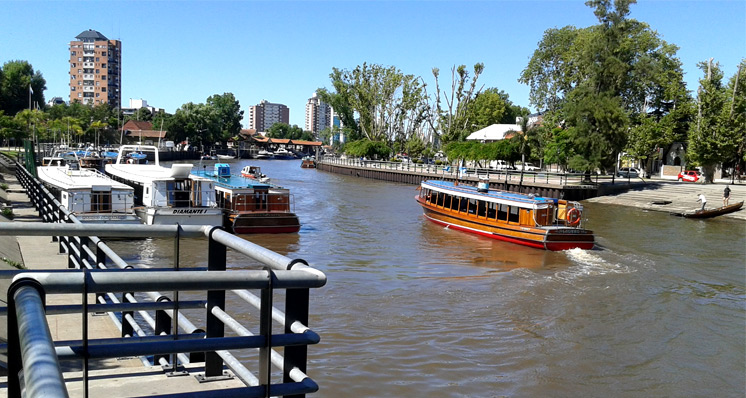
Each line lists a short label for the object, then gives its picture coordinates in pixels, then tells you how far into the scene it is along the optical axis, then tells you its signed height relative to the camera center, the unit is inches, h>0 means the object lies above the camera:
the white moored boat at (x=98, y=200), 895.7 -97.2
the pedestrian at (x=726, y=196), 1574.9 -83.4
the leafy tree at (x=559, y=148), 2273.6 +26.3
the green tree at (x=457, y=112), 3198.8 +204.9
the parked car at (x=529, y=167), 2703.2 -58.7
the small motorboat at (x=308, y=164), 4178.2 -132.6
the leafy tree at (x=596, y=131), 2048.5 +86.7
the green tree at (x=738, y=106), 1967.3 +178.4
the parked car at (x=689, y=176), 2181.2 -51.0
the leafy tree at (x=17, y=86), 3936.3 +287.4
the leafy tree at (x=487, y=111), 4365.2 +293.1
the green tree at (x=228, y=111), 6270.2 +293.3
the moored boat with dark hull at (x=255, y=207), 1071.6 -117.4
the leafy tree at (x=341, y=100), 4037.9 +298.0
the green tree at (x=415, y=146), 3814.0 +16.2
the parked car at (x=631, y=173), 2432.3 -59.3
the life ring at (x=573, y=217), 1079.0 -104.3
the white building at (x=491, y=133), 3559.3 +109.2
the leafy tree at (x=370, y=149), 3587.6 -15.3
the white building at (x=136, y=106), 7314.0 +372.2
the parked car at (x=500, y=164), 3063.7 -56.3
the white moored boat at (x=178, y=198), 969.5 -98.1
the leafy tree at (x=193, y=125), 5059.1 +114.3
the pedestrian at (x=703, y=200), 1528.7 -94.3
